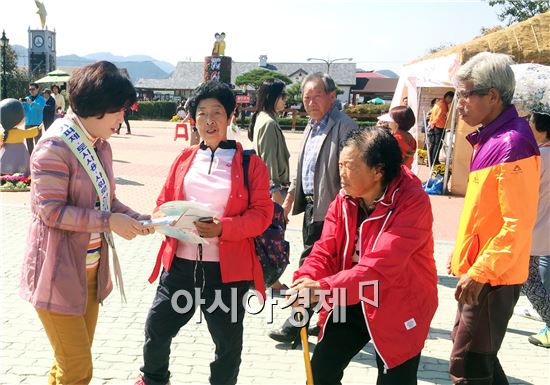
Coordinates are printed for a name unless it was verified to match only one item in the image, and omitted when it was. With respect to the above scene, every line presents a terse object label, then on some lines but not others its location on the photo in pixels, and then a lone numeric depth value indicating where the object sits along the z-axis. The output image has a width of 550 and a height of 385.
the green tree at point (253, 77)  47.88
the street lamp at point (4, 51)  26.05
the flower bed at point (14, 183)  10.40
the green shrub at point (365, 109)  36.69
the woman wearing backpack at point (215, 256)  3.05
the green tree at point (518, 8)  40.66
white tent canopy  11.08
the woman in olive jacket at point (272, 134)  4.94
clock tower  65.94
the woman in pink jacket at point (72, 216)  2.45
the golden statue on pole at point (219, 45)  31.32
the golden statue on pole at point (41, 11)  70.56
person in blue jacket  14.24
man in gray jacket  4.16
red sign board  32.47
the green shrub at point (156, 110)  45.31
